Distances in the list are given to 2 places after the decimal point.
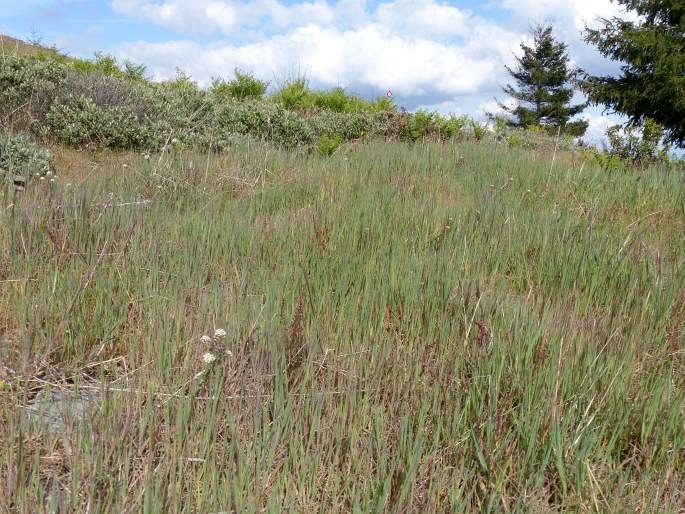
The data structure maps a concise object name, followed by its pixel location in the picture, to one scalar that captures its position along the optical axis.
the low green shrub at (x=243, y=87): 15.28
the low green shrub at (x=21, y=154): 5.44
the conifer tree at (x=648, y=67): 21.08
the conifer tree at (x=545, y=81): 46.72
